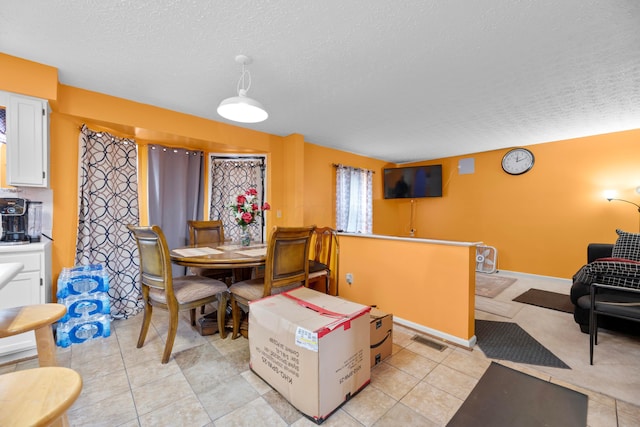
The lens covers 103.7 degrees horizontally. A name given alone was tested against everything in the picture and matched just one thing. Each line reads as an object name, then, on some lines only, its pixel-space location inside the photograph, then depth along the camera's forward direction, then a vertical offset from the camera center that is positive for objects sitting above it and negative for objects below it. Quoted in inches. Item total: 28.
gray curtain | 125.9 +10.8
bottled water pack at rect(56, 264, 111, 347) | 85.4 -33.4
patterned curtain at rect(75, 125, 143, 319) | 101.3 -0.3
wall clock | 173.2 +36.5
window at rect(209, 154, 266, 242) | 146.0 +16.3
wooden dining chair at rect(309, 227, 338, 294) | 101.2 -20.6
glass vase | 110.0 -11.5
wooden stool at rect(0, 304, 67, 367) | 33.2 -15.2
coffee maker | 78.4 -2.9
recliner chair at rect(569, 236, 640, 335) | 69.2 -19.3
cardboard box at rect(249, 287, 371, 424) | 53.3 -31.7
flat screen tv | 209.3 +26.3
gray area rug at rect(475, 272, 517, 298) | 142.8 -44.8
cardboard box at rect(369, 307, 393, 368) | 72.7 -36.9
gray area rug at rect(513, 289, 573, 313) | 120.7 -45.0
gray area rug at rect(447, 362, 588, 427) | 55.0 -45.5
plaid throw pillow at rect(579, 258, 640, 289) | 68.0 -16.7
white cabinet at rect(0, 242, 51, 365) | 74.0 -23.4
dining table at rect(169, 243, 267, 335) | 78.1 -15.1
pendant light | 72.6 +31.1
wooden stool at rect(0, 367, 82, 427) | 22.0 -17.8
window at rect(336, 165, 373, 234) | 186.5 +10.3
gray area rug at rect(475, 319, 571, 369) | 78.2 -45.4
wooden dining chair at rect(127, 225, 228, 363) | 73.4 -24.4
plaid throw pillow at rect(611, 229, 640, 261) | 98.9 -13.7
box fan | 186.7 -34.9
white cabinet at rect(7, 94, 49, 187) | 80.0 +22.8
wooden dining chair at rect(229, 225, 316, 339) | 77.8 -19.1
